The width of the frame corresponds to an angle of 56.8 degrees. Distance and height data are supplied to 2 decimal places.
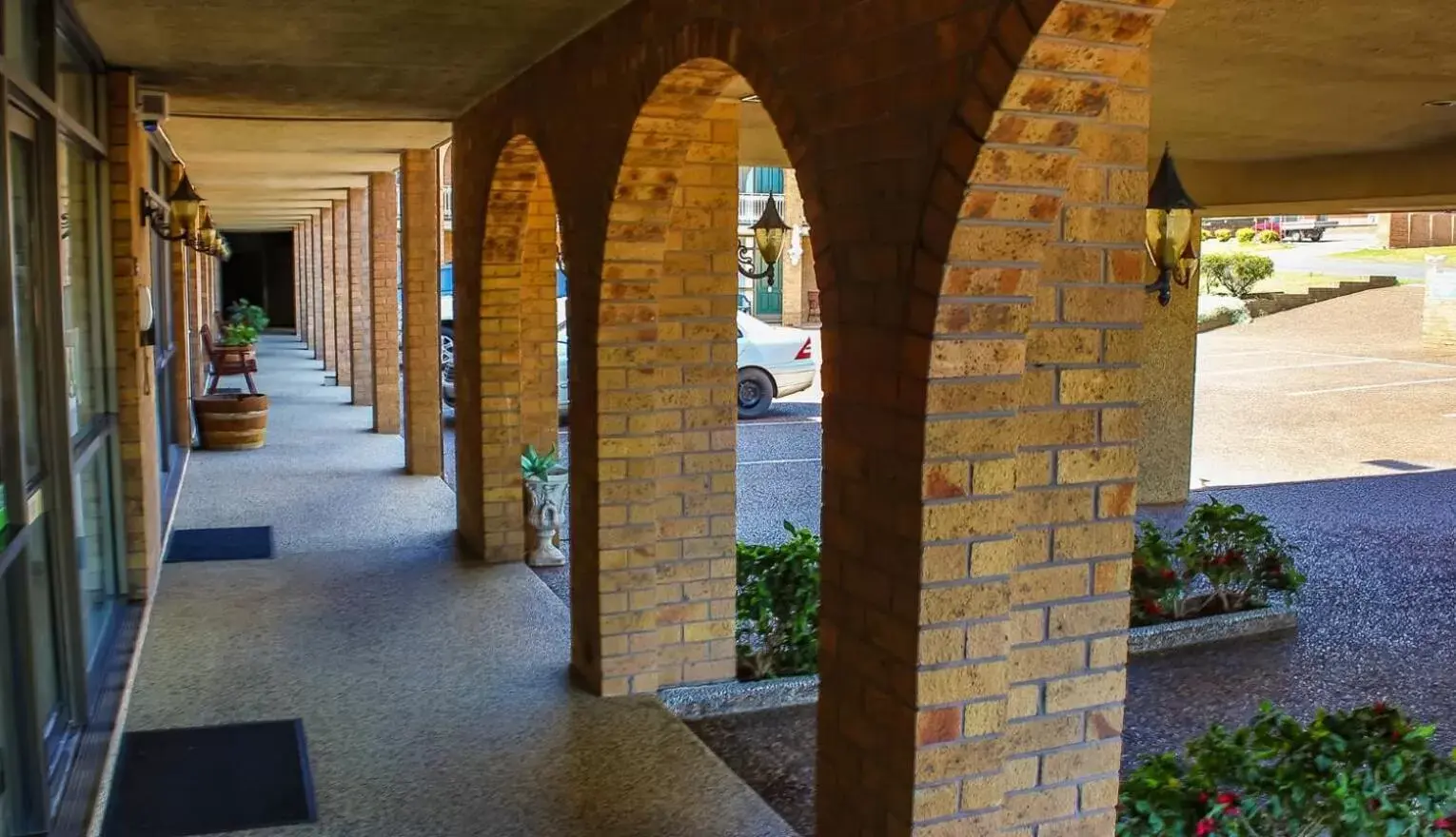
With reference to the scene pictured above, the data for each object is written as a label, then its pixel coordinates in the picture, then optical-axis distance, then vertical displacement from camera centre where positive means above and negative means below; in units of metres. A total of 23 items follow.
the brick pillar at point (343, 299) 17.44 -0.17
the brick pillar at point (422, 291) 10.82 -0.04
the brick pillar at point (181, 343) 11.96 -0.55
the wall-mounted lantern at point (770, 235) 7.12 +0.29
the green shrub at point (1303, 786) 3.58 -1.36
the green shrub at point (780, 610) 6.16 -1.46
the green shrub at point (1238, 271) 31.48 +0.51
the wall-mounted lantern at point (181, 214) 8.62 +0.46
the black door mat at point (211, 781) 4.48 -1.76
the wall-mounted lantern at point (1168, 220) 4.00 +0.22
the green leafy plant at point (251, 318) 20.93 -0.52
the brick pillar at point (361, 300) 15.41 -0.16
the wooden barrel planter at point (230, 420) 12.76 -1.29
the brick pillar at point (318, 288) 21.31 -0.04
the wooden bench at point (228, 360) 16.70 -0.94
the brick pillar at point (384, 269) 12.73 +0.16
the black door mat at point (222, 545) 8.38 -1.67
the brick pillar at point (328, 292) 19.42 -0.09
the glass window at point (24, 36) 4.03 +0.79
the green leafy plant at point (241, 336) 17.05 -0.64
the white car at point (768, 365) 17.12 -0.97
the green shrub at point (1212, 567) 7.51 -1.56
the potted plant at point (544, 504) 8.31 -1.34
